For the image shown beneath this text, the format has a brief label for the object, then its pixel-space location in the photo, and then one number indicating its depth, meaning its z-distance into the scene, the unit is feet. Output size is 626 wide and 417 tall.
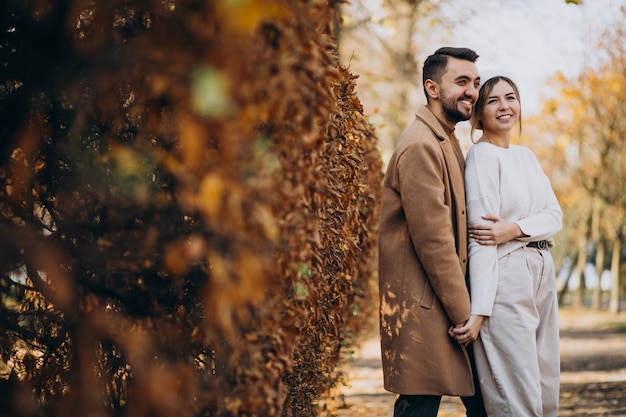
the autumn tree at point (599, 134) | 56.54
